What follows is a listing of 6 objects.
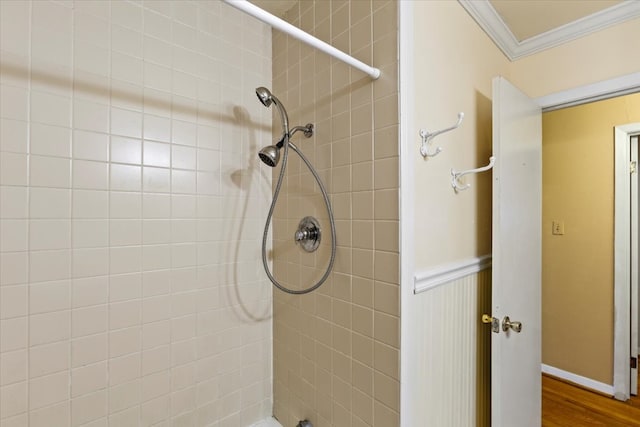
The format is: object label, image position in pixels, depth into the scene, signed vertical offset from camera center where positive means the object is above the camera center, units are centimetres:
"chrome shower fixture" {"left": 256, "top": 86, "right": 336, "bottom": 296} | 104 +3
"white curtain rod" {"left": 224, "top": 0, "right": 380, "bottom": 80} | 60 +45
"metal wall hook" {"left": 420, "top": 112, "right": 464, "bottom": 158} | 101 +26
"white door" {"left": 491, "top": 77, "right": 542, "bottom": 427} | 121 -19
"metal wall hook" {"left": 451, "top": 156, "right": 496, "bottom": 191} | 117 +14
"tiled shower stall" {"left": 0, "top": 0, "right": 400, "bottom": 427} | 88 -2
